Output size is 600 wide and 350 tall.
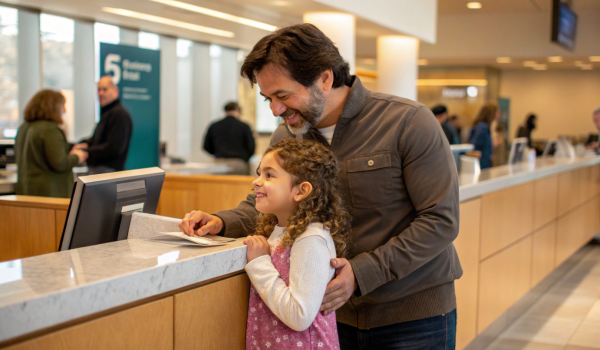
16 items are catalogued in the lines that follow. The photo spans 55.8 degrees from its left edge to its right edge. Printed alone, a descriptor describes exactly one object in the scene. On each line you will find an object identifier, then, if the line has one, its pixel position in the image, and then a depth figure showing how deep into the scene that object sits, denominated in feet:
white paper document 4.54
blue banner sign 19.72
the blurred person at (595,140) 27.01
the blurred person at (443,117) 23.45
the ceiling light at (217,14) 21.38
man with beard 4.90
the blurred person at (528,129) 33.55
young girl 4.31
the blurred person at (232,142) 23.38
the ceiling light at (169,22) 25.71
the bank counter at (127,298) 3.12
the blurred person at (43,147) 14.40
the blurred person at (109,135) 16.12
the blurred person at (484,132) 22.02
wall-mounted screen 22.85
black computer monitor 4.84
